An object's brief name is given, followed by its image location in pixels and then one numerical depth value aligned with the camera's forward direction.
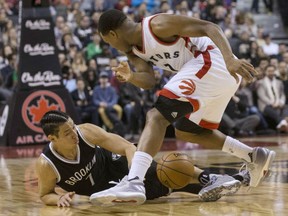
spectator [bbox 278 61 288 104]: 14.09
